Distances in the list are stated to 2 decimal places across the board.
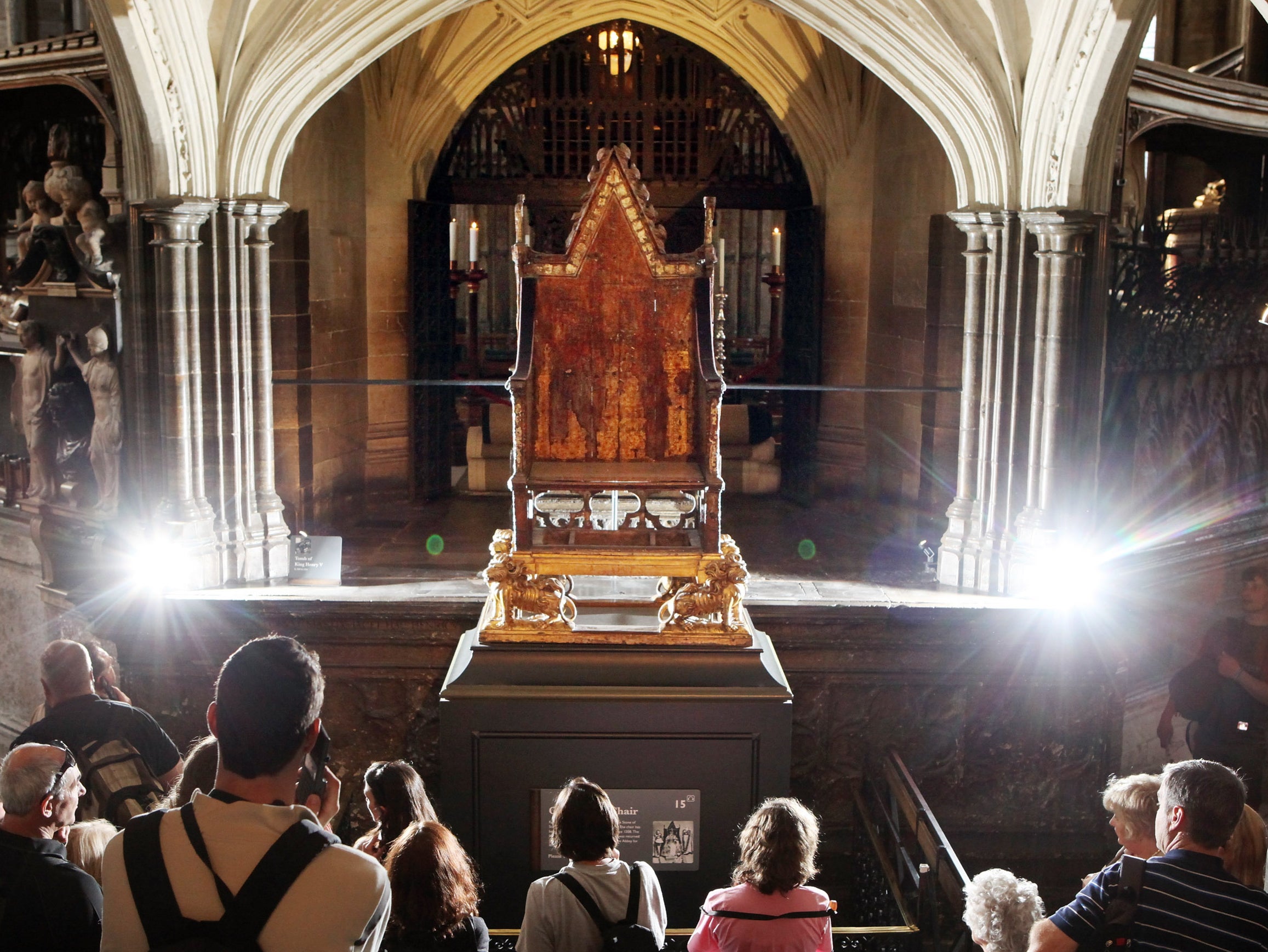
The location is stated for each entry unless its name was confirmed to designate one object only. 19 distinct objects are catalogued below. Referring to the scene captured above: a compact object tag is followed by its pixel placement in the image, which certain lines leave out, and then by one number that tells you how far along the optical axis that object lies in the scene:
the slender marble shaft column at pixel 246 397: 6.88
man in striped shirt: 3.03
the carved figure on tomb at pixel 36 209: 7.08
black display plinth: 5.29
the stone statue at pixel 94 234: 6.82
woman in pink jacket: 3.71
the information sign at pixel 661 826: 5.38
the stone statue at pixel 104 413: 6.98
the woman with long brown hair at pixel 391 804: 3.82
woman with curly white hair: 3.71
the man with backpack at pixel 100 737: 4.68
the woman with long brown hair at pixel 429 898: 3.37
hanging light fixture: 9.34
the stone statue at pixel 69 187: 6.87
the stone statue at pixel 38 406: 7.16
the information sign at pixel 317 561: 6.92
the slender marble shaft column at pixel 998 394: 6.87
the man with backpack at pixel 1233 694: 6.58
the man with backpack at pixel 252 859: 2.17
